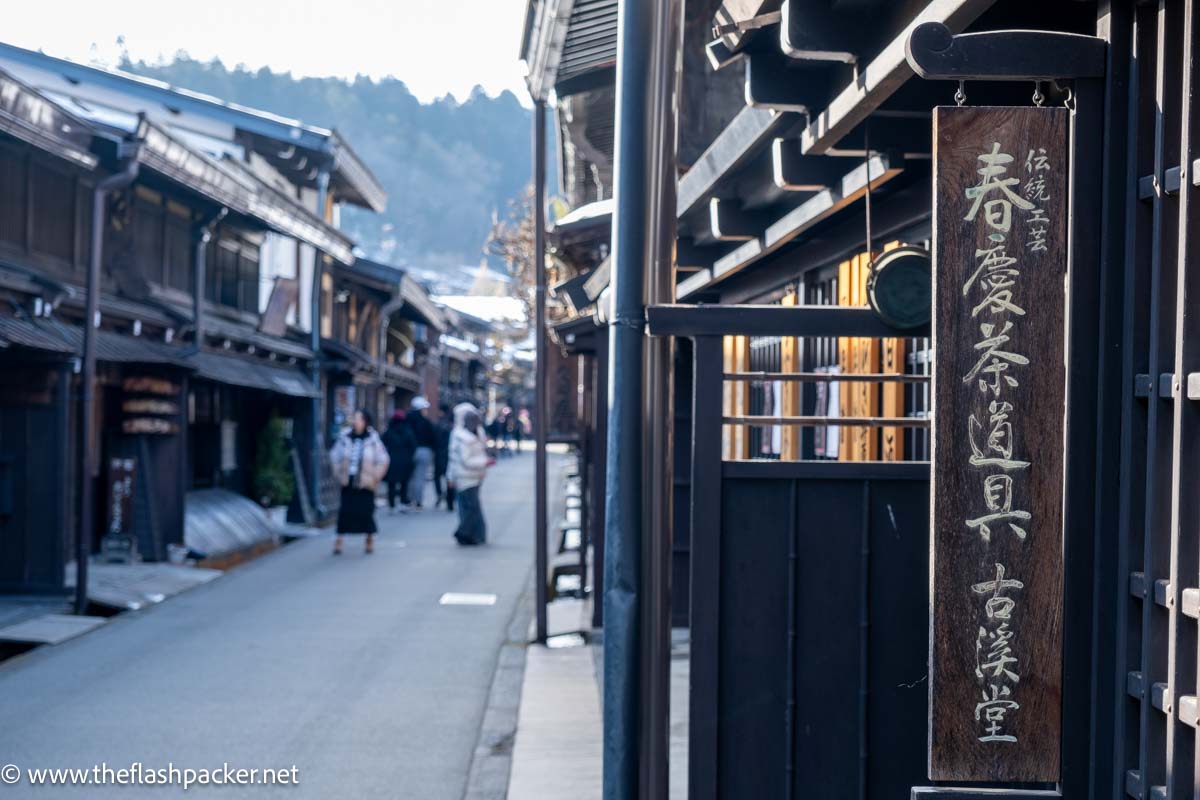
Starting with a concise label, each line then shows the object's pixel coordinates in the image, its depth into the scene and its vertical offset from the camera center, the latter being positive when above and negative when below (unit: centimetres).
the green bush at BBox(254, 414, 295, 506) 2275 -133
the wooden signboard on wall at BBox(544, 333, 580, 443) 1650 -7
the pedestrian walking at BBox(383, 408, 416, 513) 2516 -120
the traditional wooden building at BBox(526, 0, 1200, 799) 365 -16
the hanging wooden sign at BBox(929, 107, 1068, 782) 372 +2
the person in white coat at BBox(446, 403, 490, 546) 1936 -112
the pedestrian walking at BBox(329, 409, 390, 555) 1856 -116
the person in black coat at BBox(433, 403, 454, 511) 2847 -142
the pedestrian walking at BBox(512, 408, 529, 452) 6644 -184
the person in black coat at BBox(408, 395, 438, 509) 2606 -118
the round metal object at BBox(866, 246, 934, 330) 484 +40
